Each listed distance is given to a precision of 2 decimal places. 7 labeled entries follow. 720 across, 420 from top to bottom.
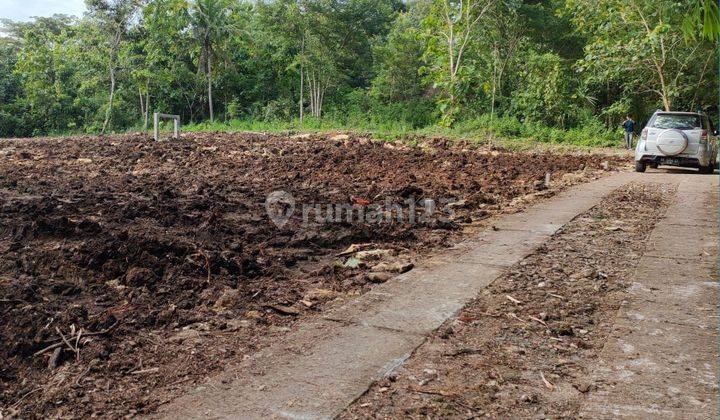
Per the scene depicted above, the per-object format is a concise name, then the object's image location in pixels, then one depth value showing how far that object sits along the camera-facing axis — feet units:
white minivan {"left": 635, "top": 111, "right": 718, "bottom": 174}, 41.16
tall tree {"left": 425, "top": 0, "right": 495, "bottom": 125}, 70.79
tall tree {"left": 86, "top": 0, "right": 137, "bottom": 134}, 96.63
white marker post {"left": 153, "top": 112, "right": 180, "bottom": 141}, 65.37
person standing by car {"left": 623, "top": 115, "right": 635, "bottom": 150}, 61.31
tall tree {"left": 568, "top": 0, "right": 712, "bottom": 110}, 63.62
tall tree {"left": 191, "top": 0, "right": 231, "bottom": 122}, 101.45
